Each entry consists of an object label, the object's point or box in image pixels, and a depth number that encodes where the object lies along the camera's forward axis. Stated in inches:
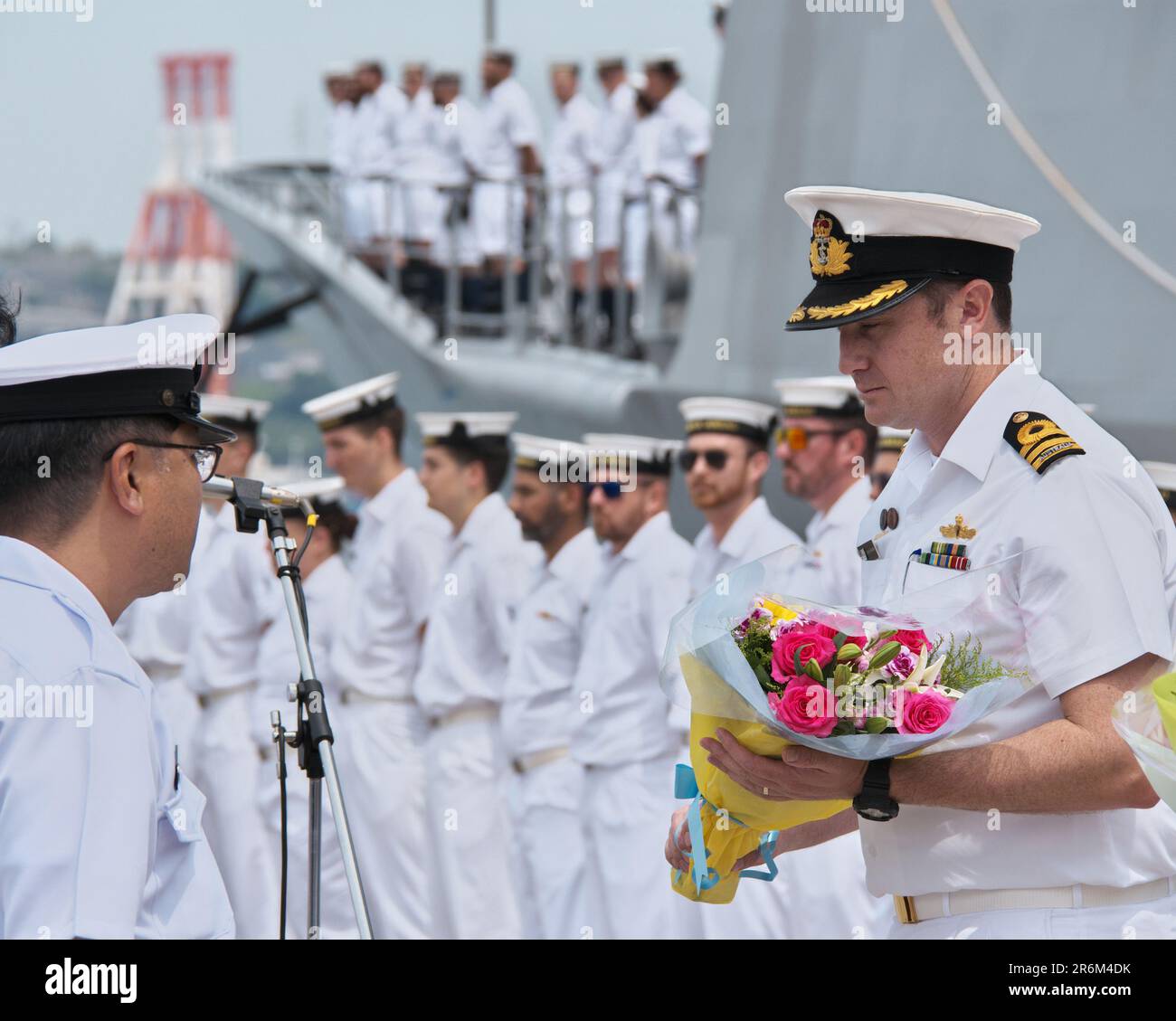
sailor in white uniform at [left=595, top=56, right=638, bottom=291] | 362.0
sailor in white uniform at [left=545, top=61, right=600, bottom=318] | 370.9
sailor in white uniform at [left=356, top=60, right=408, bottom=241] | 445.4
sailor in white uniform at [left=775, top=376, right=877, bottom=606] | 203.3
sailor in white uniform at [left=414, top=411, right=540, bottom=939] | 233.3
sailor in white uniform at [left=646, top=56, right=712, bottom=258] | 329.7
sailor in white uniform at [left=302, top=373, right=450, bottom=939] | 241.4
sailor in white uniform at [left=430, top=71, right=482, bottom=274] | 405.1
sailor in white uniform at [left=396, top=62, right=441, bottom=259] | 428.8
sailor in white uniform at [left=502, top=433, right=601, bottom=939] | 221.5
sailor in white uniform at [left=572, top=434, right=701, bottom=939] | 208.1
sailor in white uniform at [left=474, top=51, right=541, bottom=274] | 393.7
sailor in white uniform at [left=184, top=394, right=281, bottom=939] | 267.4
